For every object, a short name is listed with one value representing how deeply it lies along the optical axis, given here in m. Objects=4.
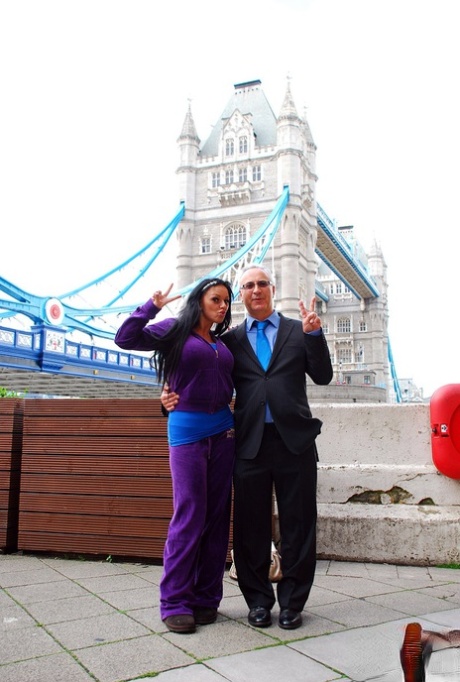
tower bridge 33.25
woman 2.15
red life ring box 3.03
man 2.20
